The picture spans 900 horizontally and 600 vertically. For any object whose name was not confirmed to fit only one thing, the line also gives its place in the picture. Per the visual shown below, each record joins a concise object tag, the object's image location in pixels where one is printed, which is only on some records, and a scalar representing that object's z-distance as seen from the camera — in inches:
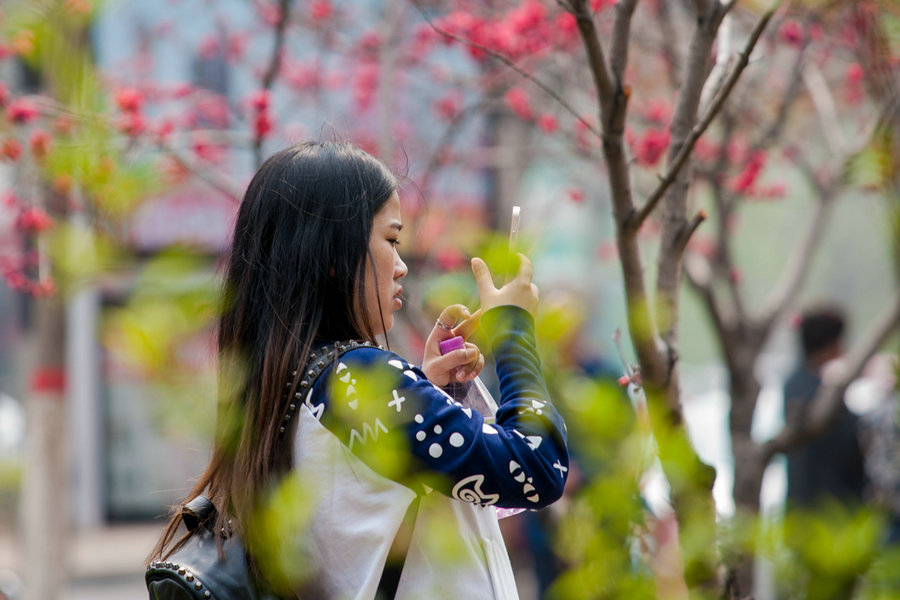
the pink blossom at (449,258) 401.9
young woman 158.5
